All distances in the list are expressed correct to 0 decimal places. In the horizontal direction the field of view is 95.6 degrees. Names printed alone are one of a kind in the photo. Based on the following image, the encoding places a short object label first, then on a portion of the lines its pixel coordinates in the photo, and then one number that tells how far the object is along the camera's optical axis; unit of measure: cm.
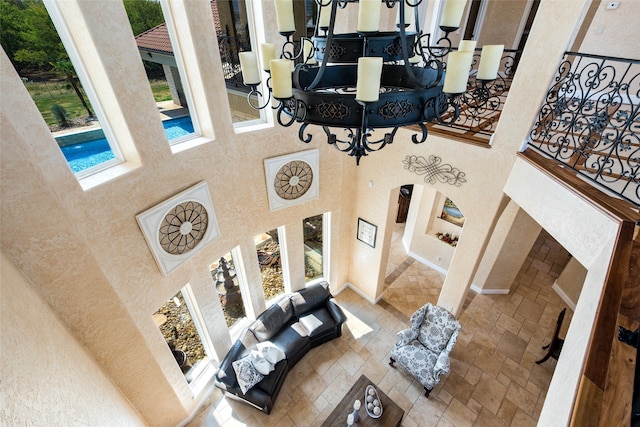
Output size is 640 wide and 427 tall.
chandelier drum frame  127
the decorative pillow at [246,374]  410
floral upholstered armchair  430
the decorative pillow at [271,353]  433
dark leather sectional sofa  421
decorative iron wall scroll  383
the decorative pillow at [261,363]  421
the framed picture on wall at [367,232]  527
